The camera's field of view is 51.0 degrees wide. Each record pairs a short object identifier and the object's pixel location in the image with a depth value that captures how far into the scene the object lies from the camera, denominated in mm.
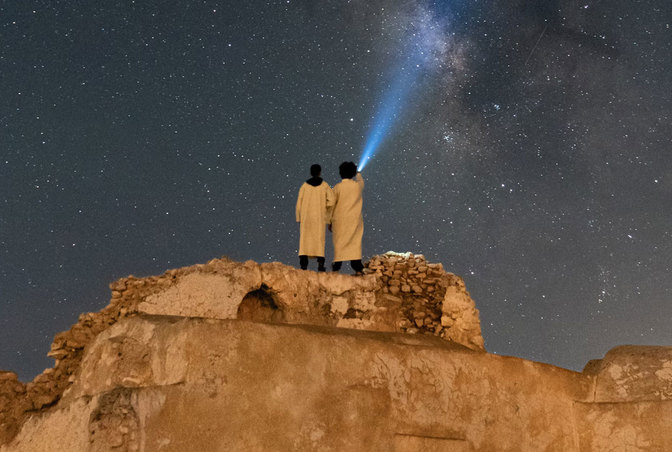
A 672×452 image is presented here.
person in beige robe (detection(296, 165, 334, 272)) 8961
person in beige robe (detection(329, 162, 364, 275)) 8922
